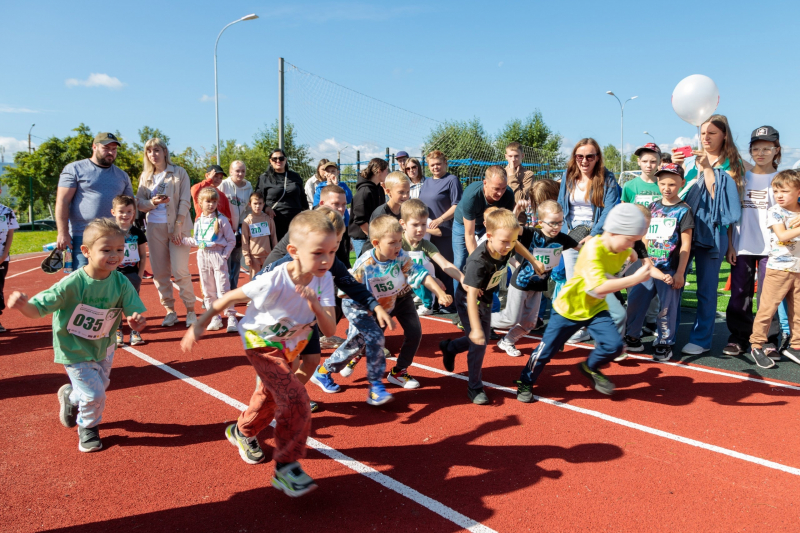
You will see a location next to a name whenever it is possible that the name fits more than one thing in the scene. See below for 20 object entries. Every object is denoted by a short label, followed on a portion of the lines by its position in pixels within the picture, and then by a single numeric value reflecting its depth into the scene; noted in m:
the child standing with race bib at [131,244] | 5.86
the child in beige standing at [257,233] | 7.81
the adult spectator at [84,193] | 5.83
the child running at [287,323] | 2.93
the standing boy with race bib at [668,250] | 5.43
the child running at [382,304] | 4.47
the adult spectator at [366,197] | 7.24
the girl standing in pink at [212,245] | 7.00
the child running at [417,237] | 4.76
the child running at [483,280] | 4.23
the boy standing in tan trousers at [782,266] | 5.18
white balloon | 5.59
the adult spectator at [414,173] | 9.46
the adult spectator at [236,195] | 8.17
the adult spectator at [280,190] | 8.02
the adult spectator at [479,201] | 6.09
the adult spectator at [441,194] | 8.20
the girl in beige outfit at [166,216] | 6.68
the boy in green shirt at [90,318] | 3.66
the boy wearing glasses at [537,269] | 5.43
